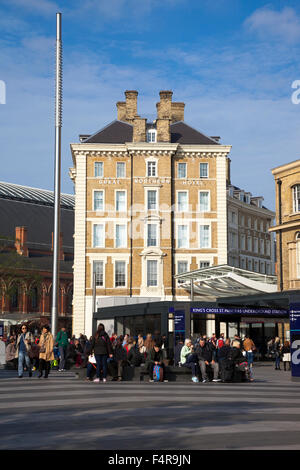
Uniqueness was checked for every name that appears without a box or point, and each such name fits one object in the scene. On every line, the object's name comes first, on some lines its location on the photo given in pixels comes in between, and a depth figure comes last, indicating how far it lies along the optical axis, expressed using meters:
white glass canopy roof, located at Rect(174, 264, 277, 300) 44.11
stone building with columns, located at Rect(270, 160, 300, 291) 44.91
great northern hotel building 63.41
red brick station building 102.56
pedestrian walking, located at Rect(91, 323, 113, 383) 21.27
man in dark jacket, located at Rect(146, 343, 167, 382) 23.03
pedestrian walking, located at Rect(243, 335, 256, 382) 27.97
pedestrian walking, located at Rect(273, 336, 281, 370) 33.75
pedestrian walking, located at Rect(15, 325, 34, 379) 24.12
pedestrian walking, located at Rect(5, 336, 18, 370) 31.61
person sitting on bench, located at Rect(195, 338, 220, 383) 23.64
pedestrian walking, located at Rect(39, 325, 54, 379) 23.02
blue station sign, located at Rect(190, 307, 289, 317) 34.97
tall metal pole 31.59
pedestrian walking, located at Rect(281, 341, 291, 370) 33.12
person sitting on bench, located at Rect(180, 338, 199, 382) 23.58
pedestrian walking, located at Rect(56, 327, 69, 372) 28.75
